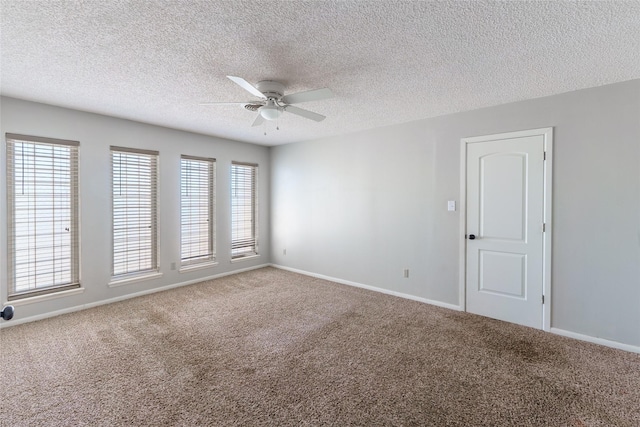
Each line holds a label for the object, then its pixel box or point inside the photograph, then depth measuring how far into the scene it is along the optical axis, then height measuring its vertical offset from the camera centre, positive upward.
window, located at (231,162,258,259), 5.30 +0.02
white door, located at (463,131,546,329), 3.08 -0.17
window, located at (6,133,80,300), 3.13 -0.05
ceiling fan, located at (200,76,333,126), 2.35 +0.97
